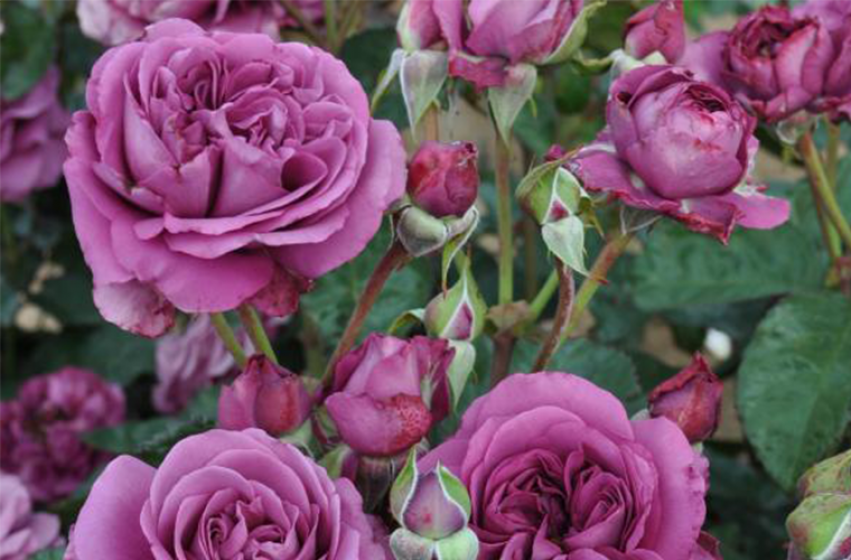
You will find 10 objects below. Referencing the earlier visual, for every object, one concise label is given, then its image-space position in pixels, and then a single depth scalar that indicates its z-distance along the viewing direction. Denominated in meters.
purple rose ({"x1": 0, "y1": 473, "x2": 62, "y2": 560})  0.93
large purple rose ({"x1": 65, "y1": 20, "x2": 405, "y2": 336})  0.75
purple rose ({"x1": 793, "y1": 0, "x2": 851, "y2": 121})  0.85
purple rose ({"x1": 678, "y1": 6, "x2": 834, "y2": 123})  0.85
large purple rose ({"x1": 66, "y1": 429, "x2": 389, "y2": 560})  0.72
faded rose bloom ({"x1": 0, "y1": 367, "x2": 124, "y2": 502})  1.09
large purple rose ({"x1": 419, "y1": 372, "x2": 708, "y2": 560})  0.73
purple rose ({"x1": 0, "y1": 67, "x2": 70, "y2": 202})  1.14
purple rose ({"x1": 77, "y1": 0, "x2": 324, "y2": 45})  0.98
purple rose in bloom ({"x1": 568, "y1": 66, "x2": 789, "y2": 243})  0.77
